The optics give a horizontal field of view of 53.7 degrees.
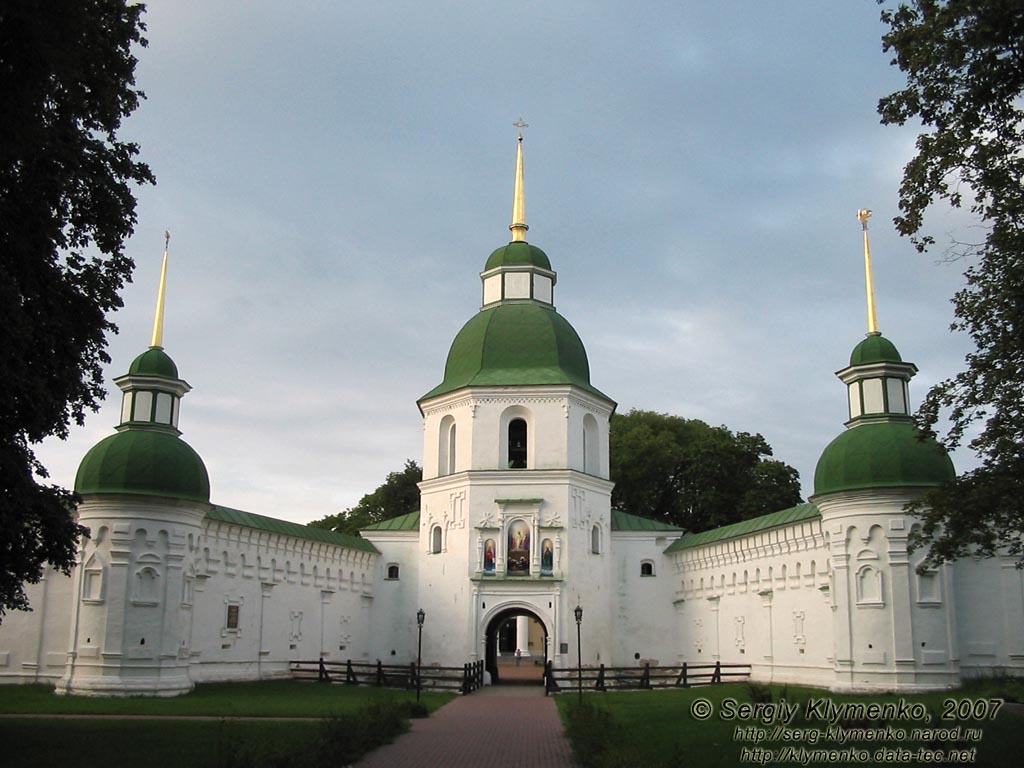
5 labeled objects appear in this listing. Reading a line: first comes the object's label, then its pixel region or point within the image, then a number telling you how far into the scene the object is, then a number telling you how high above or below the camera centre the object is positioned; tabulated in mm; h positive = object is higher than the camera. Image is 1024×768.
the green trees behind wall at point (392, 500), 61125 +6247
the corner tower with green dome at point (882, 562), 26484 +1305
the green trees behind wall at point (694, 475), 49156 +6709
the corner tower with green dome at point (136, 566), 27562 +965
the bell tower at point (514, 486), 36844 +4462
